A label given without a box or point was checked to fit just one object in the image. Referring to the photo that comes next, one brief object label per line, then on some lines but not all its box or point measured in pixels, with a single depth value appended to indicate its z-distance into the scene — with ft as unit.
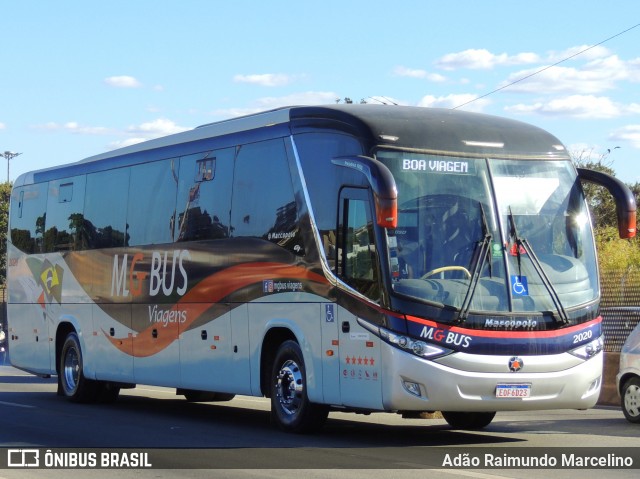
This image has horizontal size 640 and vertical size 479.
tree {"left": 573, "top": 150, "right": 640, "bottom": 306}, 68.69
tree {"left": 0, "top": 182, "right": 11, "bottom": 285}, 248.79
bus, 41.65
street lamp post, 401.49
